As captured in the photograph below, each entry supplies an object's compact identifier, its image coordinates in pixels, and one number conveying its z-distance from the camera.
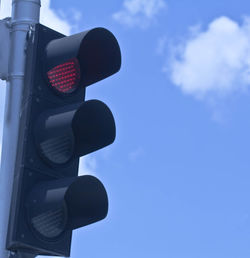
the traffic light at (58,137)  5.83
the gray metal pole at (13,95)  5.95
